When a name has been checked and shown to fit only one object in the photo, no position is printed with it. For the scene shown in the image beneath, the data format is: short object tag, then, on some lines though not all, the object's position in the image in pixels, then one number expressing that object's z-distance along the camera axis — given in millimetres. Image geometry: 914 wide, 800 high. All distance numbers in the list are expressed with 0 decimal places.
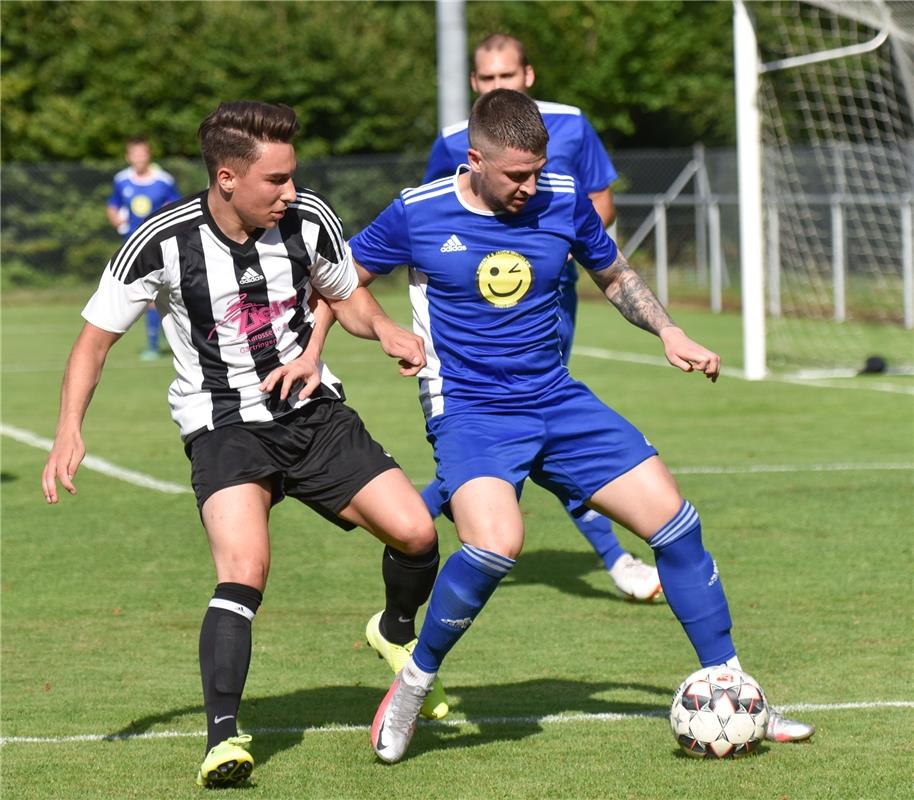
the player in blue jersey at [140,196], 37531
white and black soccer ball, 9562
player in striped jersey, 9586
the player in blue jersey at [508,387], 9875
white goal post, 29219
